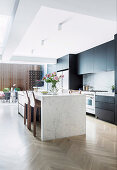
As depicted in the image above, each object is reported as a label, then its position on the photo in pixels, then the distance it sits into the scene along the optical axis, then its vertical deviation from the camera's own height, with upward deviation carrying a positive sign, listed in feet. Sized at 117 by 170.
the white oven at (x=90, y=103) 17.35 -2.08
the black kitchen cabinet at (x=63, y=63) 23.84 +3.68
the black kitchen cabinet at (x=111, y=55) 15.51 +3.06
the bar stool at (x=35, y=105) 10.71 -1.37
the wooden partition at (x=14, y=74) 35.94 +2.67
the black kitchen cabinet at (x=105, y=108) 14.56 -2.27
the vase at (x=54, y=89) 11.93 -0.29
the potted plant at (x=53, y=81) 11.84 +0.33
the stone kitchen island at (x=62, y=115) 10.15 -2.08
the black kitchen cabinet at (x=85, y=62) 19.39 +3.15
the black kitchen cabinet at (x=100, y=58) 16.99 +3.11
